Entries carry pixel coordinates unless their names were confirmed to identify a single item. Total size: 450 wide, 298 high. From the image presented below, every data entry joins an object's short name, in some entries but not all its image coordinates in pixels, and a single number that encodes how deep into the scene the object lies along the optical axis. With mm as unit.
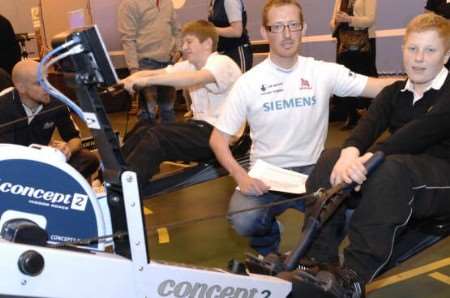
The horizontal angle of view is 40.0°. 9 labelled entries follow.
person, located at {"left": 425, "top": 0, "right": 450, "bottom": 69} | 4805
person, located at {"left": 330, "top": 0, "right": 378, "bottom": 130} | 5750
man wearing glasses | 2756
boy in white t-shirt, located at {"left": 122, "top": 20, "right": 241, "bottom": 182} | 3221
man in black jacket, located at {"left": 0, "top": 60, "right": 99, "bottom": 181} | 3350
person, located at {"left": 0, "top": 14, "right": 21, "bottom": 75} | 5199
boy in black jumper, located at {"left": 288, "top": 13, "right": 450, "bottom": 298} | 2074
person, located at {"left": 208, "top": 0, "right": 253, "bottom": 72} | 4770
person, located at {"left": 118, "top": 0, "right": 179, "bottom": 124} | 5566
